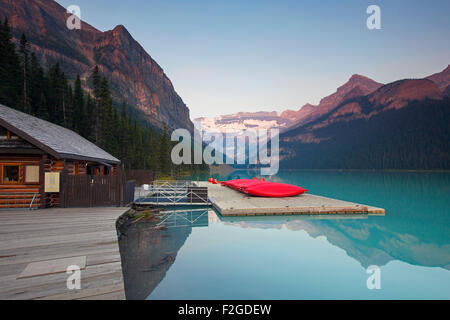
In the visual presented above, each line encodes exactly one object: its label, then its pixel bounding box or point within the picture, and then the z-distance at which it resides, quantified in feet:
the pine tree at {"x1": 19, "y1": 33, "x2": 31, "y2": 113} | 105.09
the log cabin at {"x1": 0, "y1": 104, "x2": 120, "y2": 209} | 39.22
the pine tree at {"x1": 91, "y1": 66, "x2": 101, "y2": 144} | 124.14
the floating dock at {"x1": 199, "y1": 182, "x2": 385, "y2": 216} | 50.72
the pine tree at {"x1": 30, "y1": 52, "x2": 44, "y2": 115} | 126.93
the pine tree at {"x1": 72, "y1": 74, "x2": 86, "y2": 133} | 139.54
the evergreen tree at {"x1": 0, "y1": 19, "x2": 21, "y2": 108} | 104.53
